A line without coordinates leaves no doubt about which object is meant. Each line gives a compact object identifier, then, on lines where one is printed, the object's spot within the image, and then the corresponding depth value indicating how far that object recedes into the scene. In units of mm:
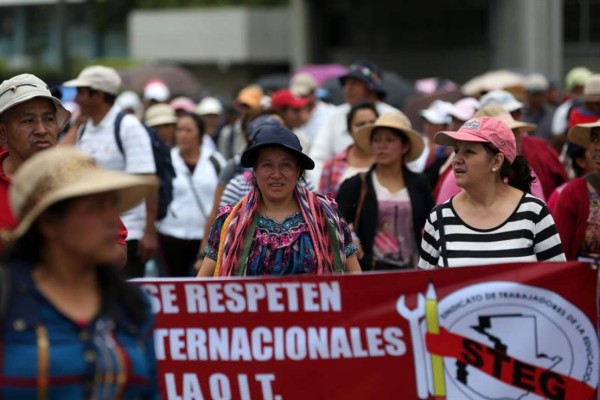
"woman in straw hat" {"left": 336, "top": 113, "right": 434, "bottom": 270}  13601
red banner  8771
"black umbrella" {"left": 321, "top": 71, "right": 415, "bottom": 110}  31868
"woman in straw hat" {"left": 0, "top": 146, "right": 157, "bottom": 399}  5927
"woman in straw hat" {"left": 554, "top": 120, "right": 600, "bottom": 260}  11707
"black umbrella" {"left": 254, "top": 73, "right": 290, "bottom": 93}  39269
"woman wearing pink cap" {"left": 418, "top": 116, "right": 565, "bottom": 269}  10127
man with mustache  9422
